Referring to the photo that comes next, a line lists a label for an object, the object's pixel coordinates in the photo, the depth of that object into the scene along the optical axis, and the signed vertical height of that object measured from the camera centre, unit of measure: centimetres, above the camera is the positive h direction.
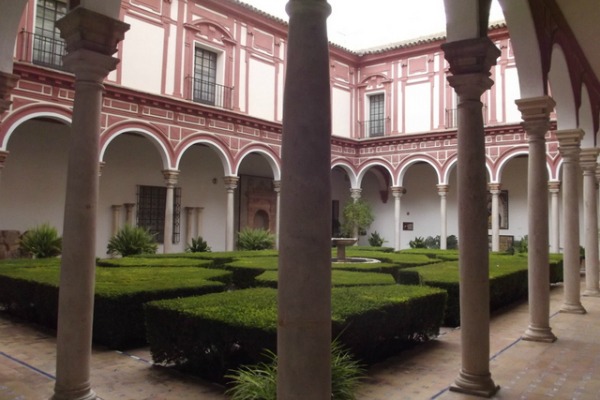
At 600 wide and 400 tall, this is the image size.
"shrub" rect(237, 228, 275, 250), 1617 -15
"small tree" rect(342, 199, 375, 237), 2103 +92
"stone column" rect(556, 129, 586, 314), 740 +65
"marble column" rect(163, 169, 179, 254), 1492 +78
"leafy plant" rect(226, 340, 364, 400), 346 -110
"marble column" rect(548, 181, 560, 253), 1716 +113
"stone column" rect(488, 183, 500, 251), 1805 +91
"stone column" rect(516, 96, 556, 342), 586 +32
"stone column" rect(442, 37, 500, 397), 407 +10
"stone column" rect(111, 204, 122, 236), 1555 +55
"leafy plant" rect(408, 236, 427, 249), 2098 -19
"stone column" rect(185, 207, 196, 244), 1772 +38
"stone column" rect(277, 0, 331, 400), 232 +10
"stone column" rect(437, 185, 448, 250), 1900 +97
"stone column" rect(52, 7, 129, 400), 351 +22
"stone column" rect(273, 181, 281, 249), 1719 +98
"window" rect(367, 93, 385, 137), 2147 +550
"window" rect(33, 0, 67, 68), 1258 +515
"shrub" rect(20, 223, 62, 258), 1195 -27
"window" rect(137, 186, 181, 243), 1659 +87
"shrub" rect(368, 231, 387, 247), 2256 -10
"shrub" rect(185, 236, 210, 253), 1521 -36
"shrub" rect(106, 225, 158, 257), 1362 -26
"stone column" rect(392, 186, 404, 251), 2069 +149
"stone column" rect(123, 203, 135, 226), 1602 +67
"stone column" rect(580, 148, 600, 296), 909 +76
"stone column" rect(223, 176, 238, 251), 1614 +90
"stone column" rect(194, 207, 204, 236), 1795 +47
